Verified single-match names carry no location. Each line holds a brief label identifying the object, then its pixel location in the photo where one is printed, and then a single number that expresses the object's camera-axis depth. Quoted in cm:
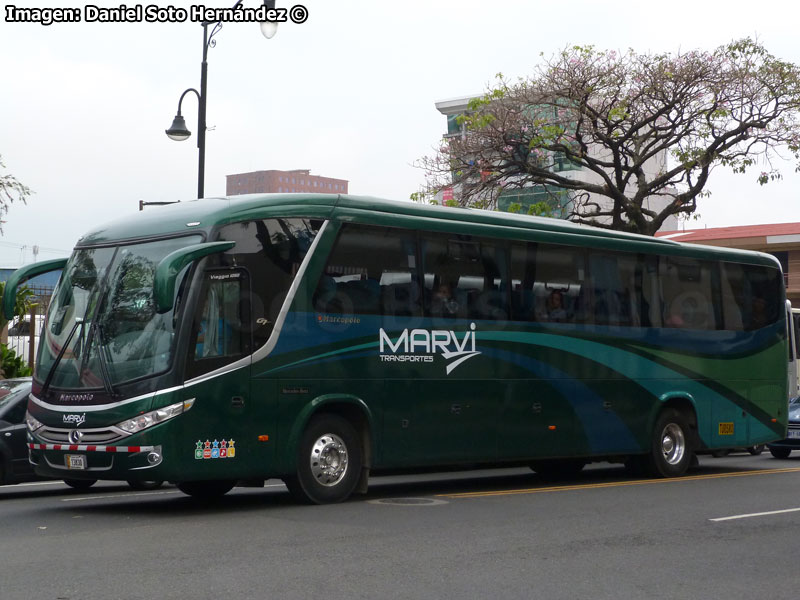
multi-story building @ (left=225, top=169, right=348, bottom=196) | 16025
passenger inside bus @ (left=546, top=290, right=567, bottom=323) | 1524
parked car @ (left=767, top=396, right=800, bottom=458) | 2292
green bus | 1140
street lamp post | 2095
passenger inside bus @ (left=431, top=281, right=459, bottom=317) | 1371
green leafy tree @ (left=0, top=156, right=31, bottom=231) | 2555
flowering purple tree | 2816
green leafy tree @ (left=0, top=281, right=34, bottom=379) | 2662
